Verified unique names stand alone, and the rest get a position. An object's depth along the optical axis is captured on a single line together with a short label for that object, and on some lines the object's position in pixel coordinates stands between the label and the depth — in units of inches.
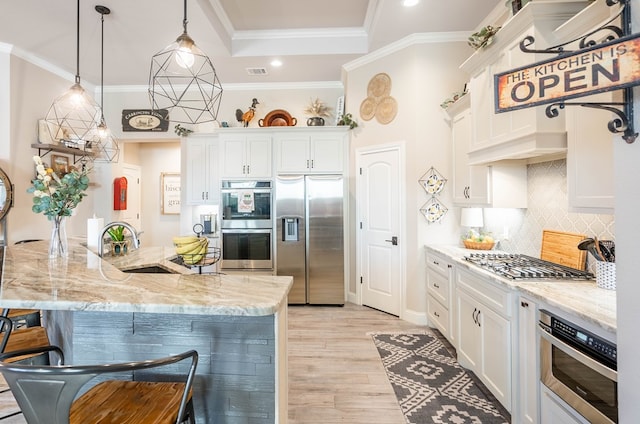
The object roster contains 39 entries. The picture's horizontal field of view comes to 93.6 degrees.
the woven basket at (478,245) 116.3
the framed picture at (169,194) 246.2
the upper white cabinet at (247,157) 167.3
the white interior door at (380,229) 144.3
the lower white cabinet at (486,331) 72.8
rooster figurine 176.1
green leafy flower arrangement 76.4
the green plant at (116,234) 96.1
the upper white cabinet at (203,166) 187.6
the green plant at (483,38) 91.0
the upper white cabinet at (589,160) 59.1
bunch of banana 79.0
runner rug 78.3
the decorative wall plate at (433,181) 135.3
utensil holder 63.6
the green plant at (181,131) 183.0
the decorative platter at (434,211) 135.2
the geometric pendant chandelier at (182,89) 166.6
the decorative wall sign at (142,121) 190.9
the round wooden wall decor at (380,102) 146.3
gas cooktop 73.0
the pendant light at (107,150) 190.4
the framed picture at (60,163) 162.3
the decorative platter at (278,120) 178.9
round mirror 136.6
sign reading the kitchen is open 34.5
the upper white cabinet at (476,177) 102.3
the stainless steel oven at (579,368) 46.7
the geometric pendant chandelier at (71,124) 161.3
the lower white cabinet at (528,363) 64.1
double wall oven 162.7
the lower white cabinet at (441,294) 106.8
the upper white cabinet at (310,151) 165.6
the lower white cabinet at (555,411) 52.8
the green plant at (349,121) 161.3
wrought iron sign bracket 37.6
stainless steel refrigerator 161.3
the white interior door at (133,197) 219.9
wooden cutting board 79.7
